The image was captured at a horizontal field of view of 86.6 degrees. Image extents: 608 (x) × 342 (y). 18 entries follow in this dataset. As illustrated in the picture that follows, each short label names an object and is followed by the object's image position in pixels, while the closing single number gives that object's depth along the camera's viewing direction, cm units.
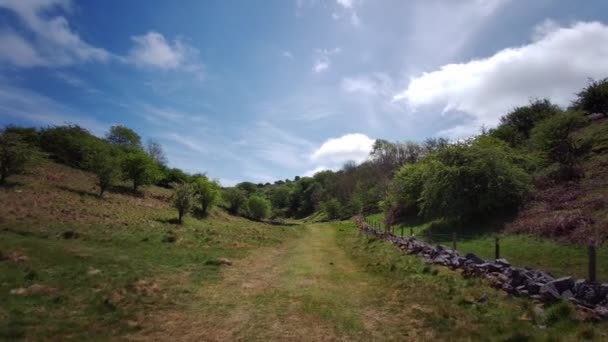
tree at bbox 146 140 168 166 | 8521
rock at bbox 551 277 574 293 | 862
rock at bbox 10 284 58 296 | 910
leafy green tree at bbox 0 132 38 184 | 2478
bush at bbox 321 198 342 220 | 8106
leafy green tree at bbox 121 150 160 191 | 4053
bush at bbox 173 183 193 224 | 3002
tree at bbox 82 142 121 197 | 3168
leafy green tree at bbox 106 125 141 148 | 7744
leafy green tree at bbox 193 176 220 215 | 4341
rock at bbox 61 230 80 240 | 1639
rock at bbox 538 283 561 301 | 840
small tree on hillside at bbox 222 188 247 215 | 6172
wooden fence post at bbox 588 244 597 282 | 917
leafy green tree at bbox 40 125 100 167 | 4466
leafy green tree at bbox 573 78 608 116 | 4309
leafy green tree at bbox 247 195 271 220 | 6881
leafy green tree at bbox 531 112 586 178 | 2594
